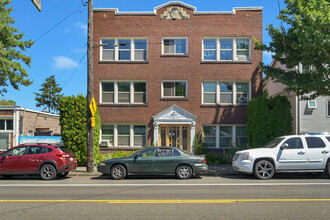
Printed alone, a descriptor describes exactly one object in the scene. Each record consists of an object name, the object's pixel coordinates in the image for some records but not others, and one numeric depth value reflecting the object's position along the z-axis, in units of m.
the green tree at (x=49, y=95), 61.20
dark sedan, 12.34
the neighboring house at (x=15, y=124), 19.47
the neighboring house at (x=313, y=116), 21.66
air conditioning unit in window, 19.10
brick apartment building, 19.22
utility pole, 14.18
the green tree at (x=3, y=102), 40.26
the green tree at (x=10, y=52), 20.96
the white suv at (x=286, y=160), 12.34
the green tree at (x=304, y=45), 12.51
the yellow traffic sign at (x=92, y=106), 14.06
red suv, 12.34
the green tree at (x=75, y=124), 16.73
